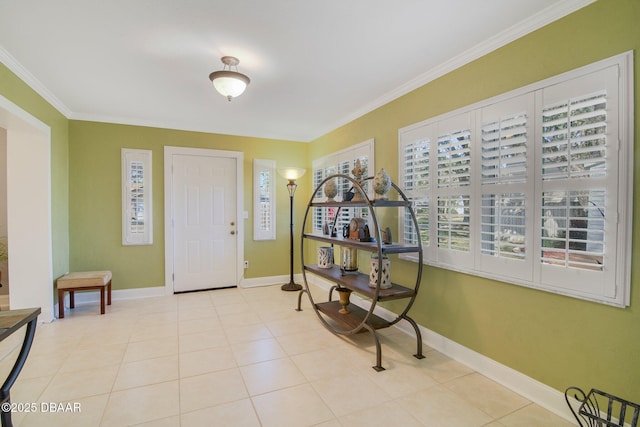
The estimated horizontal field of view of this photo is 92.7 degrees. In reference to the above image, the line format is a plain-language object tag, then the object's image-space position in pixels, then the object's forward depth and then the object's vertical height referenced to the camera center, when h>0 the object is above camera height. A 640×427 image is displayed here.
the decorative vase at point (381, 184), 2.62 +0.22
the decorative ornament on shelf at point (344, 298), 3.08 -0.91
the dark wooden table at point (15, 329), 1.52 -0.67
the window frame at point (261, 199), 4.80 +0.16
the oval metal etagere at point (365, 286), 2.45 -0.68
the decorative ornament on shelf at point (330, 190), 3.29 +0.21
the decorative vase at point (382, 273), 2.60 -0.55
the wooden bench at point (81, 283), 3.40 -0.84
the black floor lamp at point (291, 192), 4.51 +0.27
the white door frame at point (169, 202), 4.29 +0.10
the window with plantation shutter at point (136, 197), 4.11 +0.16
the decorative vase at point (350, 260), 3.23 -0.54
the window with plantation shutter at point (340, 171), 3.58 +0.53
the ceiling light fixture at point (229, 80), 2.40 +1.04
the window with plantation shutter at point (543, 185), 1.60 +0.16
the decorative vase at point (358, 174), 2.89 +0.34
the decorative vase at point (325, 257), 3.48 -0.55
